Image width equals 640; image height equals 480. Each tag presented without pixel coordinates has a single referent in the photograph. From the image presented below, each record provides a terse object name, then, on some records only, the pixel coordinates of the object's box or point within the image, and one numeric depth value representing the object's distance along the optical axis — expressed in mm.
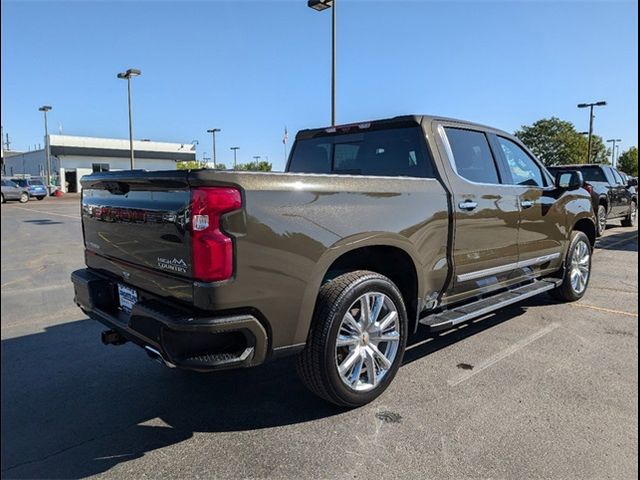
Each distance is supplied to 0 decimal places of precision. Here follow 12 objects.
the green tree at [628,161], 64775
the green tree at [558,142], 53219
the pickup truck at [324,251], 2590
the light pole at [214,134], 50306
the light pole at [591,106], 33125
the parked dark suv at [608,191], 12188
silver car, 30319
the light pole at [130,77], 27188
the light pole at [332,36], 12602
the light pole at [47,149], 42469
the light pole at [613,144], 68125
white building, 50188
